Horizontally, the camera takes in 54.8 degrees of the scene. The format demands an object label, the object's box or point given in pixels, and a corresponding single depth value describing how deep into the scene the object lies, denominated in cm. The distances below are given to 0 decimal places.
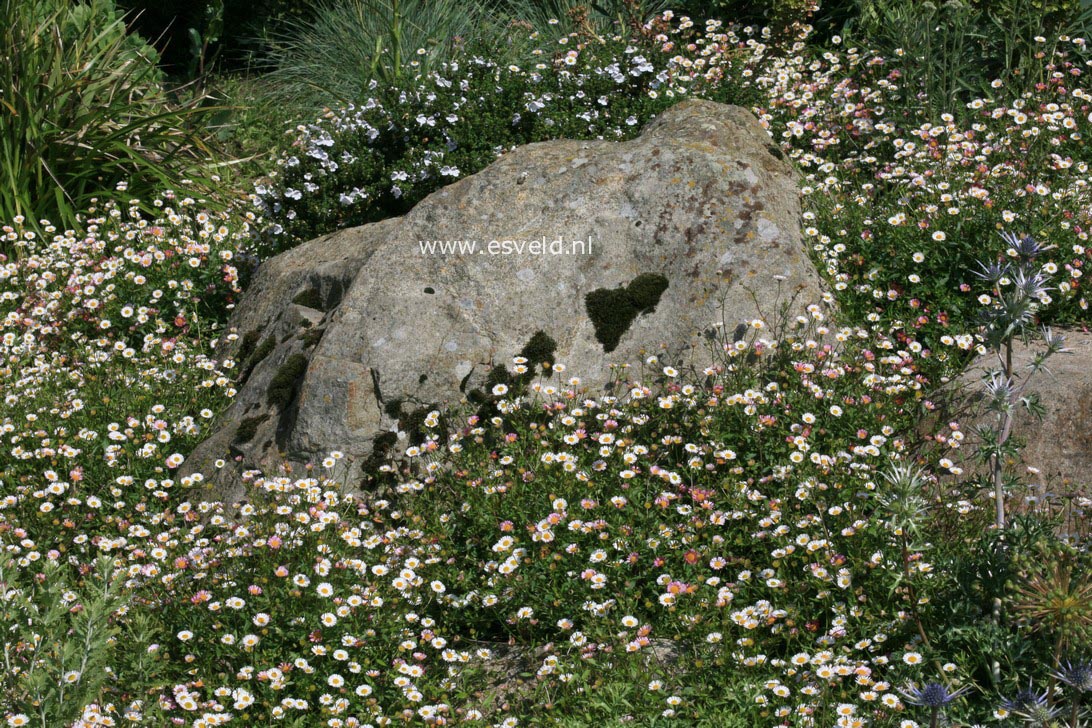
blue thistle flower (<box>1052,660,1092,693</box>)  244
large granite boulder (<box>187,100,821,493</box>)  487
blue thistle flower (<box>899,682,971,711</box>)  239
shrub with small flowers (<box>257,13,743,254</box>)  662
